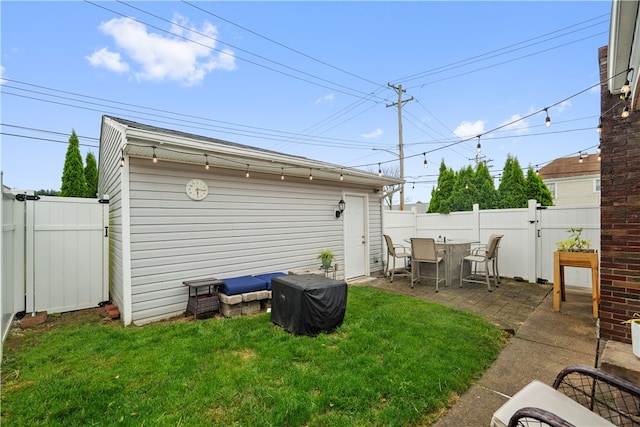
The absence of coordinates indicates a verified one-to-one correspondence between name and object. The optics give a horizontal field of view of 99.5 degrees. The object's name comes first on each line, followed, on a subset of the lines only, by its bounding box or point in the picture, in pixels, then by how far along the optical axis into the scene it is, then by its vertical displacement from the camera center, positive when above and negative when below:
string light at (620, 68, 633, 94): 2.16 +1.00
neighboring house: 15.70 +1.89
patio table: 5.91 -0.95
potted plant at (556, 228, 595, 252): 4.10 -0.51
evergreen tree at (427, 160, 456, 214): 10.16 +0.94
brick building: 2.59 +0.02
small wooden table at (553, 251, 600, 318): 3.82 -0.76
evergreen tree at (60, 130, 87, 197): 7.89 +1.22
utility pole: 12.53 +4.41
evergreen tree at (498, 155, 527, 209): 8.54 +0.85
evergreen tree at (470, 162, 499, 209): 9.05 +0.80
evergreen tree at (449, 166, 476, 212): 9.22 +0.73
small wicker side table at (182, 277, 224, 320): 3.88 -1.23
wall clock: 4.19 +0.40
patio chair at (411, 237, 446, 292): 5.53 -0.82
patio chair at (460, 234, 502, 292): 5.37 -0.98
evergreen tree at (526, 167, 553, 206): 8.30 +0.72
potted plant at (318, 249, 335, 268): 5.49 -0.90
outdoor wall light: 6.30 +0.13
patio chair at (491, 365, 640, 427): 1.21 -1.03
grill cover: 3.15 -1.09
